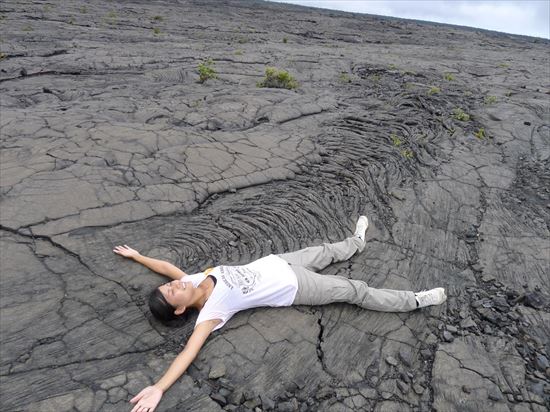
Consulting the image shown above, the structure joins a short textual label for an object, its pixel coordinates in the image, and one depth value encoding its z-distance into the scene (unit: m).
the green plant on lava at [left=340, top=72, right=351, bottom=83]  10.67
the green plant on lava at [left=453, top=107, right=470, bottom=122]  7.98
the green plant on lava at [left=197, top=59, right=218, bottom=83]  9.75
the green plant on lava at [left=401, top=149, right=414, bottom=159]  6.38
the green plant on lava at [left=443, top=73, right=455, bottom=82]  11.24
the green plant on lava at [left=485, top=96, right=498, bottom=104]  9.17
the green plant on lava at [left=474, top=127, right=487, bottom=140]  7.45
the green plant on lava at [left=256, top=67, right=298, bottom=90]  9.52
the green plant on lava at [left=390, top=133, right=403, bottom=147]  6.62
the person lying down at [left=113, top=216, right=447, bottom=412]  3.23
